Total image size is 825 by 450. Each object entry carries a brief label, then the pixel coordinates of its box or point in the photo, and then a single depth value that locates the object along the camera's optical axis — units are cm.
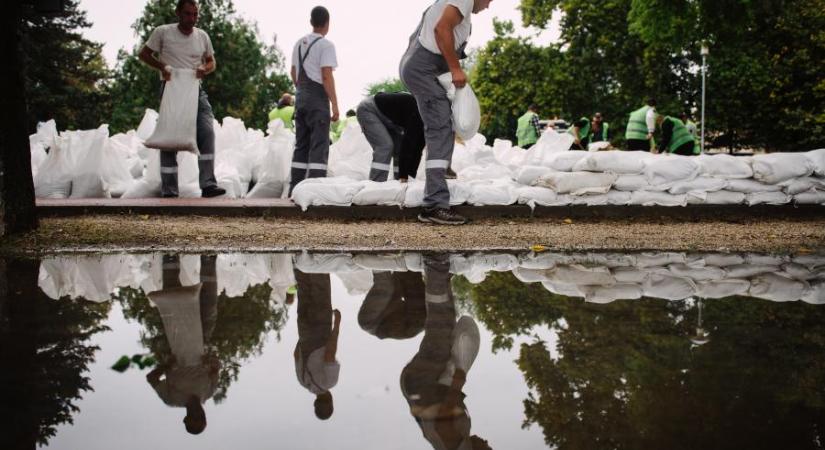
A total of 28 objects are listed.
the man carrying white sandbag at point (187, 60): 717
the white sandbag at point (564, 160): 676
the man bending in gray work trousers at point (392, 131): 679
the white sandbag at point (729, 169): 686
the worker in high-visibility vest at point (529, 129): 1702
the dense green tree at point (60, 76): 3466
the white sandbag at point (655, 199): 668
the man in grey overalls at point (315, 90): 716
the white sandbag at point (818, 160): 693
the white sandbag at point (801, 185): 693
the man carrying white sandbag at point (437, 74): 554
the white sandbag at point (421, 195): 628
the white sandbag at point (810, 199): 694
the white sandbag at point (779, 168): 685
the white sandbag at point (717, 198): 677
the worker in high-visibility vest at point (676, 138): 1085
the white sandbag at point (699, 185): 677
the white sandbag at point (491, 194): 632
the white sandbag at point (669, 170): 673
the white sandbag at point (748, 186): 685
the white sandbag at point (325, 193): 636
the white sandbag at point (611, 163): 668
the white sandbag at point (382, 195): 634
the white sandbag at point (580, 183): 657
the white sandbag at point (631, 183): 669
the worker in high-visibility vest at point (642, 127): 1466
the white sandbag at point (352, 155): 868
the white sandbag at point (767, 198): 685
